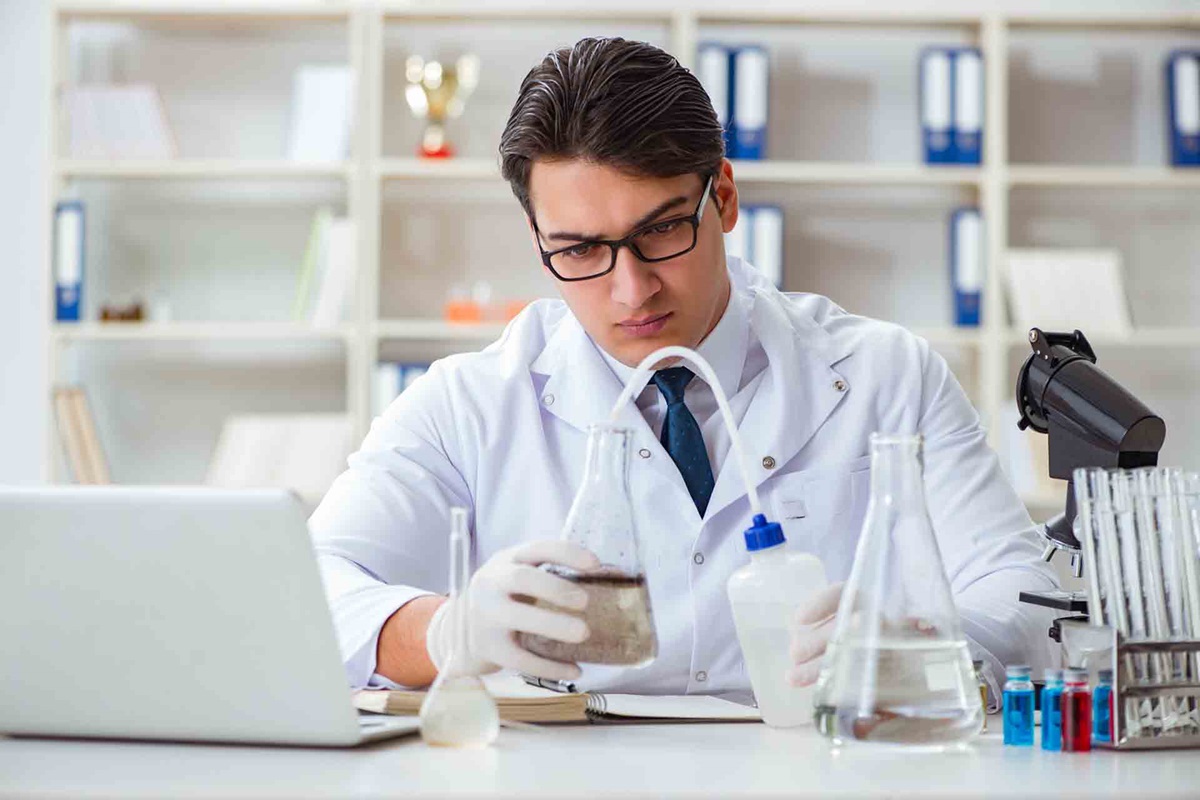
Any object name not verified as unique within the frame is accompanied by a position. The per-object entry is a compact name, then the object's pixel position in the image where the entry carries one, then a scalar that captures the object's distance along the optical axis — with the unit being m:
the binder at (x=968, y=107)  5.73
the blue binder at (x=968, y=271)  5.77
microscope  3.13
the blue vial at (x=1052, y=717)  2.84
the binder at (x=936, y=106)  5.74
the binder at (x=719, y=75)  5.70
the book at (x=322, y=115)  5.81
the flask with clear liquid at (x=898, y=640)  2.68
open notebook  3.21
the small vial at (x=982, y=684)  3.27
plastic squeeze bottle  2.99
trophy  5.81
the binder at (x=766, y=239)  5.74
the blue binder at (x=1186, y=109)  5.82
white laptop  2.69
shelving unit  5.72
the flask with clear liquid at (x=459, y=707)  2.80
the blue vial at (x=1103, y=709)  2.83
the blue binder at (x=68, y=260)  5.74
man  3.64
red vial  2.83
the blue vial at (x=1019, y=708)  2.91
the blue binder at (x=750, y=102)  5.73
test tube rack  2.82
